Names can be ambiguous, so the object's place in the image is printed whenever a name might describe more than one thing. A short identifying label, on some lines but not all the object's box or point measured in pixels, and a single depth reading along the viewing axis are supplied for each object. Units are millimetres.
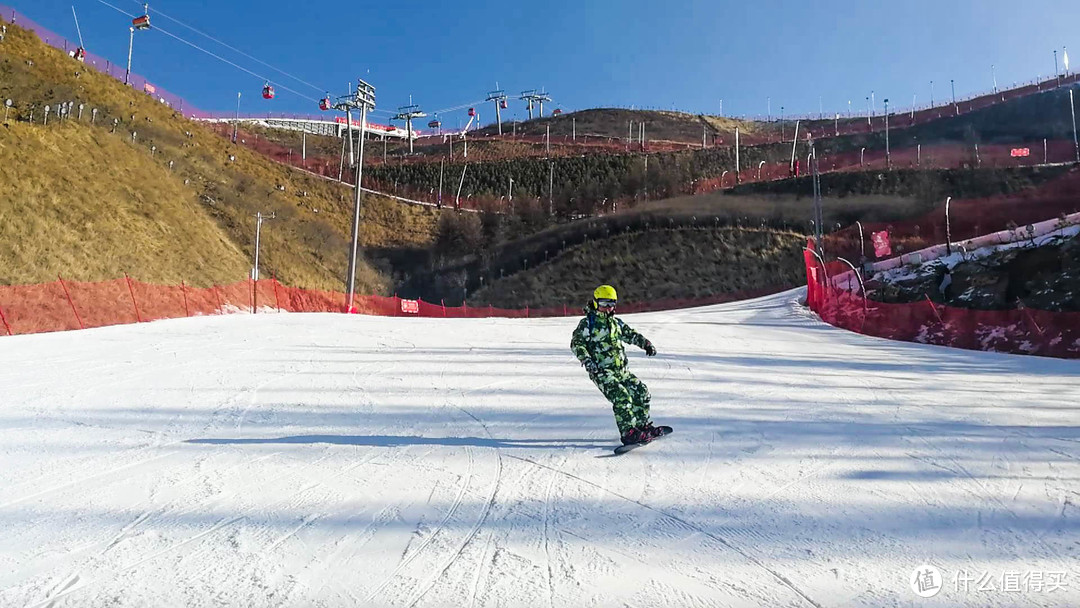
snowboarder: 6426
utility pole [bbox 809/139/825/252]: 34856
